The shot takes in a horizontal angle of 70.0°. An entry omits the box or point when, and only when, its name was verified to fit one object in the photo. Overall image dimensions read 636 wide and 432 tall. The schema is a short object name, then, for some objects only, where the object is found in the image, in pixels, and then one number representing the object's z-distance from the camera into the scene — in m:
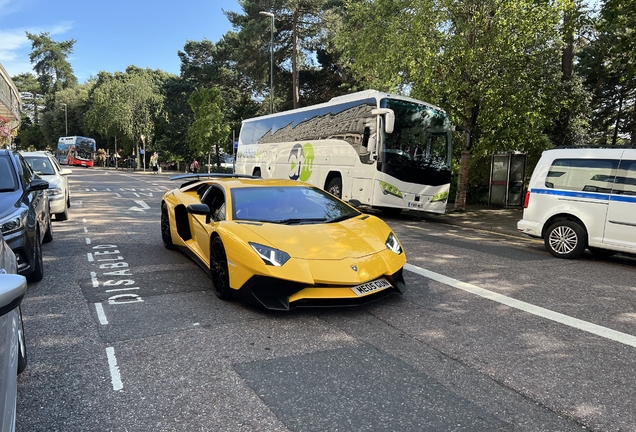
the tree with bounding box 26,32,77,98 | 100.06
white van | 7.29
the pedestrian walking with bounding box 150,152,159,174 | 43.84
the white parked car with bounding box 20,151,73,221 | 10.06
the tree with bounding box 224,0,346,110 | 31.48
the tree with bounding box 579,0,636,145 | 23.99
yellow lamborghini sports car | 4.25
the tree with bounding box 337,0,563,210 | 13.13
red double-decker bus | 53.06
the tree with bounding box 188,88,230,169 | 38.53
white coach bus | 12.12
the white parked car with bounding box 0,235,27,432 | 1.66
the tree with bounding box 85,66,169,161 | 47.81
